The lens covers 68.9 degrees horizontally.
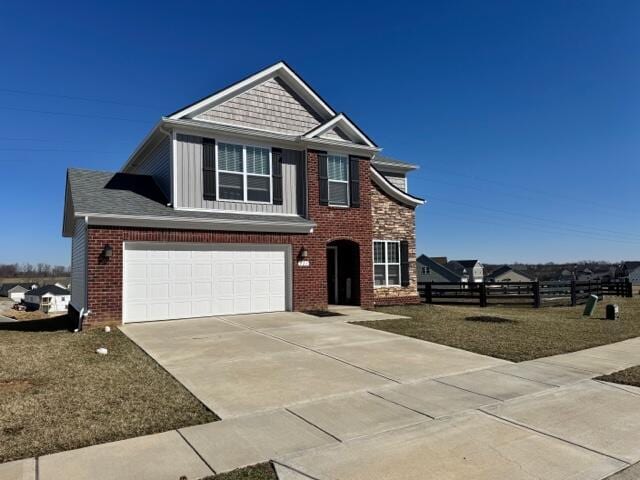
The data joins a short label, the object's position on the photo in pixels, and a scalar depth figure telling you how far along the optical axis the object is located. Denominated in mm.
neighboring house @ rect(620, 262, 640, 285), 83456
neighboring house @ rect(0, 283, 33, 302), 98362
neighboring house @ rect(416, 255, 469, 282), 61622
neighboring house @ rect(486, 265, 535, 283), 83125
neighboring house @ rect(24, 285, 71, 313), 69812
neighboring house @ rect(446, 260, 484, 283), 70750
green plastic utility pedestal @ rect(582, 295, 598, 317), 16625
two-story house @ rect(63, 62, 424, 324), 12469
